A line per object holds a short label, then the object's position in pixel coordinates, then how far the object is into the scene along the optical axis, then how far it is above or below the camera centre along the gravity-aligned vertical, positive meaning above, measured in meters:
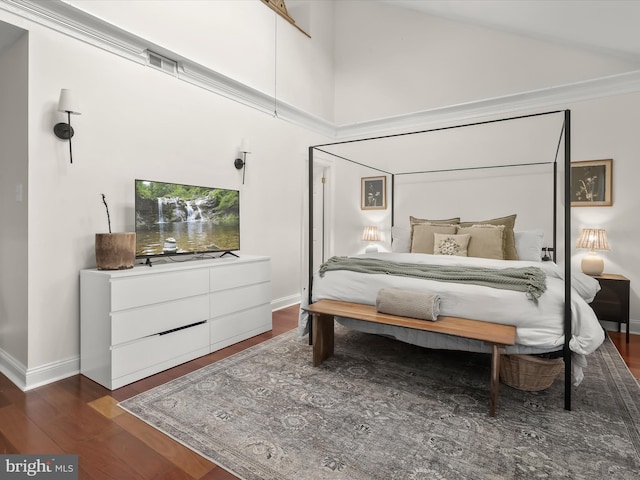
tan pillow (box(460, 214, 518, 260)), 3.54 +0.03
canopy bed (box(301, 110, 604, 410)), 2.09 -0.23
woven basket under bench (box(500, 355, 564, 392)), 2.13 -0.81
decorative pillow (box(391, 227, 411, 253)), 4.21 -0.04
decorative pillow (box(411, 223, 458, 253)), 3.91 +0.03
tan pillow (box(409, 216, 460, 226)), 4.21 +0.19
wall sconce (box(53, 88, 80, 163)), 2.32 +0.83
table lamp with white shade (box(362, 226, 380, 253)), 4.92 +0.01
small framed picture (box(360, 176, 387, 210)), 5.04 +0.62
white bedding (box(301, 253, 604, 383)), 2.07 -0.45
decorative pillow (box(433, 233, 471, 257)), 3.61 -0.09
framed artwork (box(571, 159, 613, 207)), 3.59 +0.55
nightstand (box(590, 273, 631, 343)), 3.24 -0.58
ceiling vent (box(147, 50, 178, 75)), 2.97 +1.48
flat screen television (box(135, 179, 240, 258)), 2.77 +0.15
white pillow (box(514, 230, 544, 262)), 3.52 -0.08
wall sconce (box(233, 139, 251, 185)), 3.68 +0.82
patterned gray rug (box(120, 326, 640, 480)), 1.56 -0.98
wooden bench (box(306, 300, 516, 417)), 1.96 -0.55
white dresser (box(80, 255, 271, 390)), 2.29 -0.57
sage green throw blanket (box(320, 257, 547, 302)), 2.24 -0.26
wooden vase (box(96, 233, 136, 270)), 2.43 -0.10
